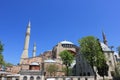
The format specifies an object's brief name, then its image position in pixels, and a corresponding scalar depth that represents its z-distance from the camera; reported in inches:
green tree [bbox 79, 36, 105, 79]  665.5
